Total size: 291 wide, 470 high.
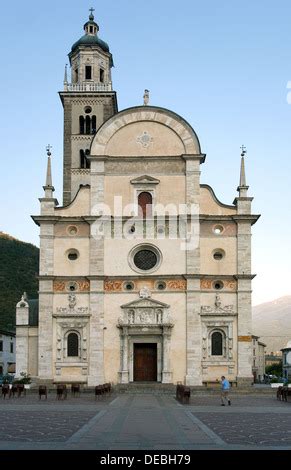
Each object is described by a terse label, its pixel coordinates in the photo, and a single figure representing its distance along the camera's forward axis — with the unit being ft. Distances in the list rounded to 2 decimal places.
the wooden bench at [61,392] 121.85
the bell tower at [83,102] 183.32
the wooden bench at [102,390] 120.40
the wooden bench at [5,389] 129.39
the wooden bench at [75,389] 135.03
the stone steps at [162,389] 140.40
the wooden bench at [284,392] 121.19
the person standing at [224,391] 108.02
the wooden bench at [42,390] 123.13
